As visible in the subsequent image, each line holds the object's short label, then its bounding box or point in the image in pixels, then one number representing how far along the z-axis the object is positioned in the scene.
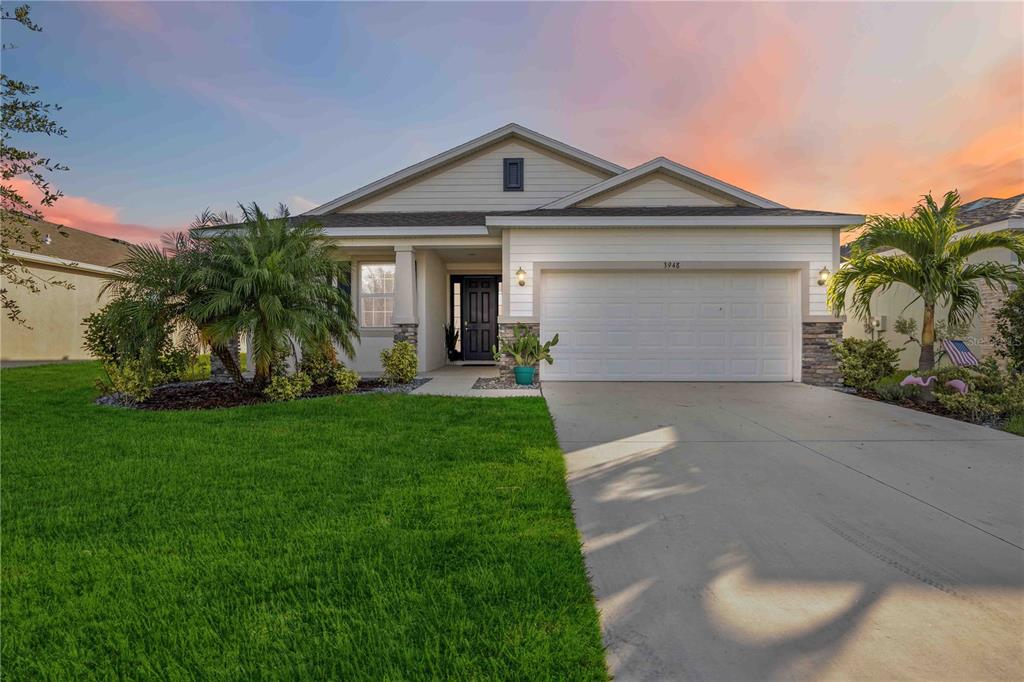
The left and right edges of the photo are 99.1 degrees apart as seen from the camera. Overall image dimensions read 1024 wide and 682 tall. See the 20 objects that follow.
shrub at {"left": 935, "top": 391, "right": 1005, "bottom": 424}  5.66
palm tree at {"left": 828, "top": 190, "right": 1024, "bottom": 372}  7.00
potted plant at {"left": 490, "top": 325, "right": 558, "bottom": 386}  8.66
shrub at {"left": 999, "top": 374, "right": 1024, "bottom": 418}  5.61
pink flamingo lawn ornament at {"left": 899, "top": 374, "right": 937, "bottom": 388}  6.68
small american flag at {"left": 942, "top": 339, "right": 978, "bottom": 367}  8.33
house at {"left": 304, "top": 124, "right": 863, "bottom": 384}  8.84
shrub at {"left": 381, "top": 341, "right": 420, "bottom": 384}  8.60
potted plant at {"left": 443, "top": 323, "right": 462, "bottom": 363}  13.05
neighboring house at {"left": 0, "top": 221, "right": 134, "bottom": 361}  13.52
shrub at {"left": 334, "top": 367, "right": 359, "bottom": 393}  7.64
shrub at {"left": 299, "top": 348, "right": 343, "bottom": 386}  7.98
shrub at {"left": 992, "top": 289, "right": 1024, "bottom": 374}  7.15
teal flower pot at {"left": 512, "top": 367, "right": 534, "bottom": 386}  8.62
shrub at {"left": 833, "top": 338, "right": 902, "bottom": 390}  8.01
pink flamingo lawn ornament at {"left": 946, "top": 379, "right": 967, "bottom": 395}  6.10
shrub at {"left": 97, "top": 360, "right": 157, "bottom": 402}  6.71
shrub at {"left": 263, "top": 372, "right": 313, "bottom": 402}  6.95
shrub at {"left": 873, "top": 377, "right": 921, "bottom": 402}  6.84
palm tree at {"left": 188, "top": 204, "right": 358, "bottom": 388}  6.43
